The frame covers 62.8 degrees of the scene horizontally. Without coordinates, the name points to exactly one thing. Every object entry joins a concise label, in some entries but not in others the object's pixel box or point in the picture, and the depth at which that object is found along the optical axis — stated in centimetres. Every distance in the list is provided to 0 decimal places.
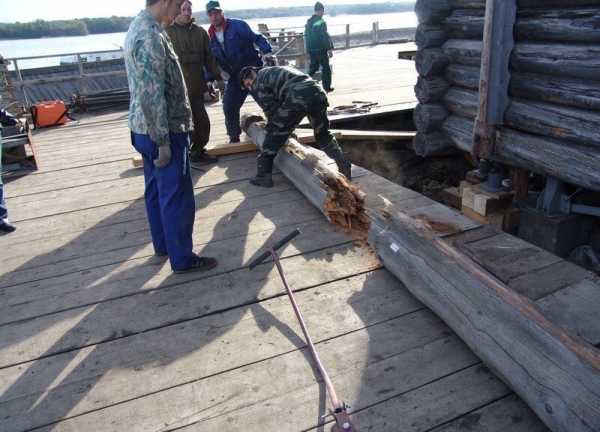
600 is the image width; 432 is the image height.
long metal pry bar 201
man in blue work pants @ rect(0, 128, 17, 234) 445
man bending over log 520
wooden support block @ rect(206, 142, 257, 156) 631
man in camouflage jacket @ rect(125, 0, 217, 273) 298
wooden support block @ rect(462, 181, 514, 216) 559
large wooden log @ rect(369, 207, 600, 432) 186
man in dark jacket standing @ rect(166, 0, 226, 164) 579
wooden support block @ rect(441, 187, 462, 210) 663
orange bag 958
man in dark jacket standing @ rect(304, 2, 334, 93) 1171
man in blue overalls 625
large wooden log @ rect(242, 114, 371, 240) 395
